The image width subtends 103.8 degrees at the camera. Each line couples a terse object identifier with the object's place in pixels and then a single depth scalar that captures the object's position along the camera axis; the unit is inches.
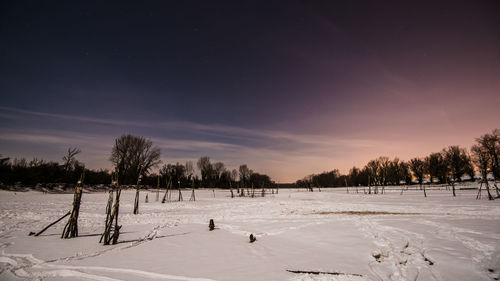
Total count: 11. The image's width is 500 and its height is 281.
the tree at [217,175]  3667.3
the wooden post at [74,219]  347.3
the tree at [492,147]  1659.7
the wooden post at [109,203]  318.9
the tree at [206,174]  3614.7
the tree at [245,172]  4211.1
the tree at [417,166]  2745.6
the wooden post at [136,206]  679.1
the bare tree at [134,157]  1806.1
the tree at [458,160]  2272.8
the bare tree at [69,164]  1834.4
